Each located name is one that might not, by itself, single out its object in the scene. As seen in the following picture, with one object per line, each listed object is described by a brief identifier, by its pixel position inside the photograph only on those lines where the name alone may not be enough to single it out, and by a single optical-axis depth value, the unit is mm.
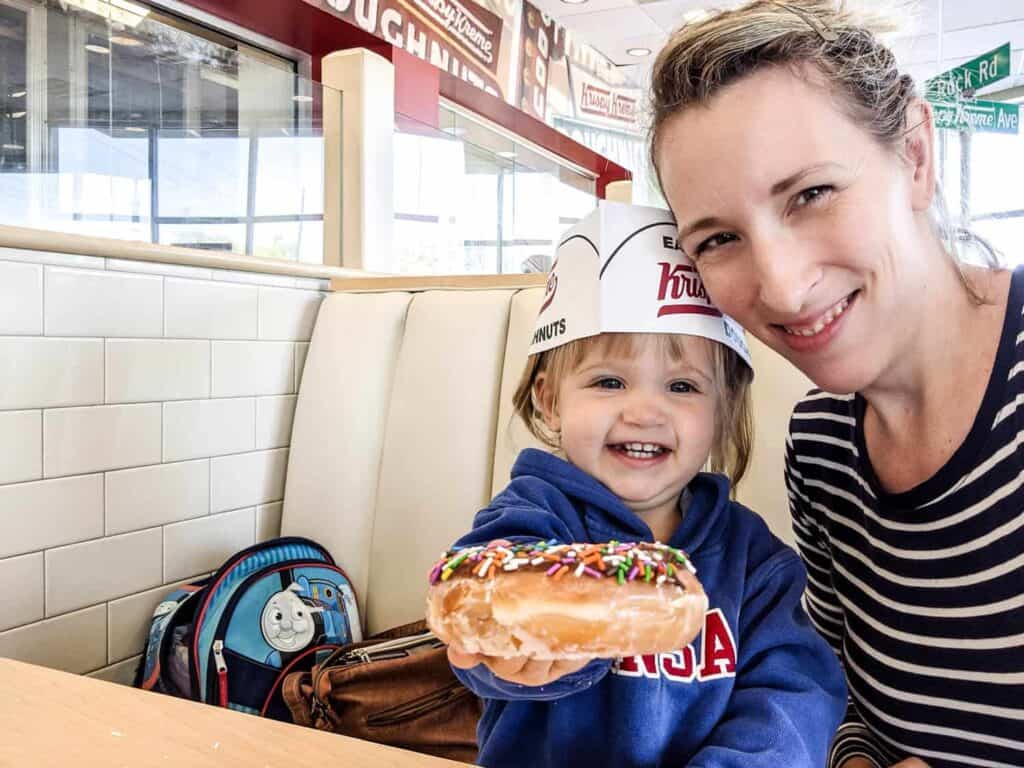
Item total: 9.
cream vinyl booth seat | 1861
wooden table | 718
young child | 916
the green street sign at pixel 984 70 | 4816
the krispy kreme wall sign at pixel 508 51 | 4555
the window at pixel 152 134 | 2277
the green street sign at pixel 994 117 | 4844
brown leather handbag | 1604
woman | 881
